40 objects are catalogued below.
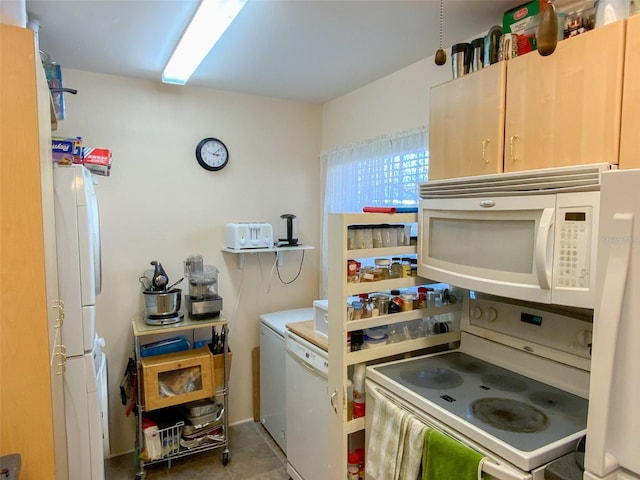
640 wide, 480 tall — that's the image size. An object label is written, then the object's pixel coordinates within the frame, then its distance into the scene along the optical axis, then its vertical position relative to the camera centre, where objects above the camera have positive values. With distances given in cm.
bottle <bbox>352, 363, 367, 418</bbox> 181 -79
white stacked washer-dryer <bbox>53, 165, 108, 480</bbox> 183 -48
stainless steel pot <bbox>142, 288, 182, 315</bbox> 256 -55
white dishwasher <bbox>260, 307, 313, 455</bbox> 275 -112
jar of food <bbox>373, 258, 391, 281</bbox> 179 -24
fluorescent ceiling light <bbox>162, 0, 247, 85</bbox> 167 +86
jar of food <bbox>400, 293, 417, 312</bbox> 185 -40
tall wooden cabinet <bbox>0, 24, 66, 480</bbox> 102 -14
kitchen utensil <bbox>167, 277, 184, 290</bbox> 275 -48
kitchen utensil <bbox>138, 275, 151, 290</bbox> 264 -45
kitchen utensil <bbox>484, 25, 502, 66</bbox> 159 +67
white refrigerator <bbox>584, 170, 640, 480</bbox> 83 -27
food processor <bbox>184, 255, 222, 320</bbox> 268 -52
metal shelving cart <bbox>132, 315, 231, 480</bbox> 248 -106
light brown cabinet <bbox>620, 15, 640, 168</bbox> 112 +32
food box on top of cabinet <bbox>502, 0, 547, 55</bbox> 149 +78
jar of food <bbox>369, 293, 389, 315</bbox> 180 -39
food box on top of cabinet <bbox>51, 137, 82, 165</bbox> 190 +31
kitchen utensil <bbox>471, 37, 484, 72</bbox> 165 +66
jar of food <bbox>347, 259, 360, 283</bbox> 171 -24
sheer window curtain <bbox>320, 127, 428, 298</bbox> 251 +30
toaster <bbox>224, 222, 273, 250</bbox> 288 -15
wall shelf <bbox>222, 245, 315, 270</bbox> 292 -26
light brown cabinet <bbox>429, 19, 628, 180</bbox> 118 +36
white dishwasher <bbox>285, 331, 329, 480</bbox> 210 -109
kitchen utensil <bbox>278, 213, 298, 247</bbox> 323 -12
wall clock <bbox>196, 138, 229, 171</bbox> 295 +45
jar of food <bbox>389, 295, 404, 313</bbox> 185 -41
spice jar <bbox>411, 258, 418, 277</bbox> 188 -25
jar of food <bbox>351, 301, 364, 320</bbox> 173 -41
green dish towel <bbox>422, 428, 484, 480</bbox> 121 -77
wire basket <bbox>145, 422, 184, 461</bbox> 250 -143
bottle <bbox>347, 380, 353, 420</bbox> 180 -83
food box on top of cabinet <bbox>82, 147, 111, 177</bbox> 213 +30
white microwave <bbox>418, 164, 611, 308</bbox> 121 -6
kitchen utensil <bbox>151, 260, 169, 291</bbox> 259 -42
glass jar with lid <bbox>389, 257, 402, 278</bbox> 186 -25
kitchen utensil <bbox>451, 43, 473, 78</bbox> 169 +66
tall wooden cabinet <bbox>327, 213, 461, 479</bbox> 170 -47
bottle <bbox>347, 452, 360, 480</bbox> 183 -115
